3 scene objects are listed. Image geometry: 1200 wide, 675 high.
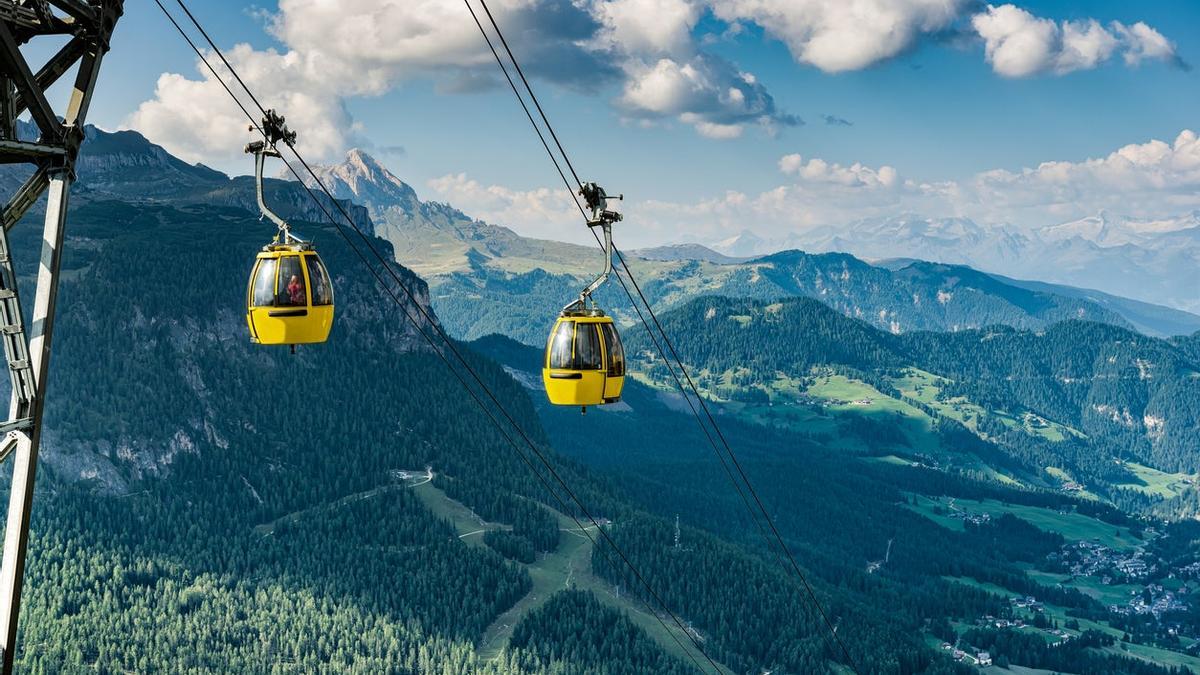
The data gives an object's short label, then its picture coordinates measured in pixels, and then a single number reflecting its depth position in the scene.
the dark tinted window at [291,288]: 39.28
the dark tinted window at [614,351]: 42.66
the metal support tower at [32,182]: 26.52
